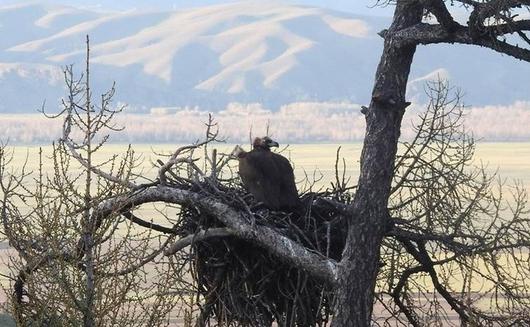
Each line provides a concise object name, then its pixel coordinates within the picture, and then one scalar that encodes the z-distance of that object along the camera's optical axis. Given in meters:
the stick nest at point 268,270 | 20.09
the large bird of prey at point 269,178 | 19.95
